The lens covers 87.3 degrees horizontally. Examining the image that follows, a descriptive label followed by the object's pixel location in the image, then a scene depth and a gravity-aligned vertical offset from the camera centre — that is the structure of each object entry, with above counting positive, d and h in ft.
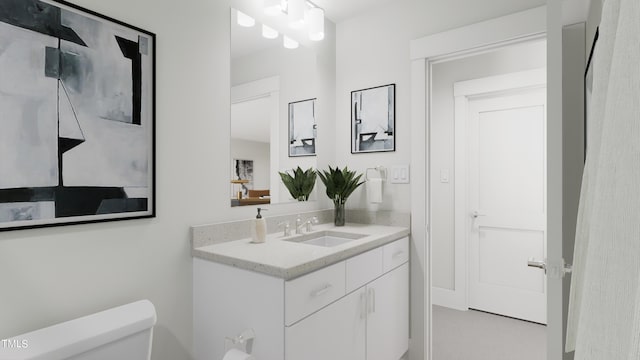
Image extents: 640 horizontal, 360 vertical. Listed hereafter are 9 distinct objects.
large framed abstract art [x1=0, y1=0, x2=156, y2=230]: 3.52 +0.78
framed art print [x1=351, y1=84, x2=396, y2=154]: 7.76 +1.45
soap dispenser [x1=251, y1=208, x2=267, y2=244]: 5.67 -0.84
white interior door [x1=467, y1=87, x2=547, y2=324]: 9.46 -0.56
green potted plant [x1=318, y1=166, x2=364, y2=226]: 7.82 -0.11
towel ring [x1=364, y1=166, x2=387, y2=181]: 7.88 +0.25
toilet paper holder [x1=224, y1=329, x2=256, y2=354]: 4.38 -2.10
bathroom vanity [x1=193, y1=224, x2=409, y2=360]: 4.27 -1.68
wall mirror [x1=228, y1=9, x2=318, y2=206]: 6.10 +1.42
